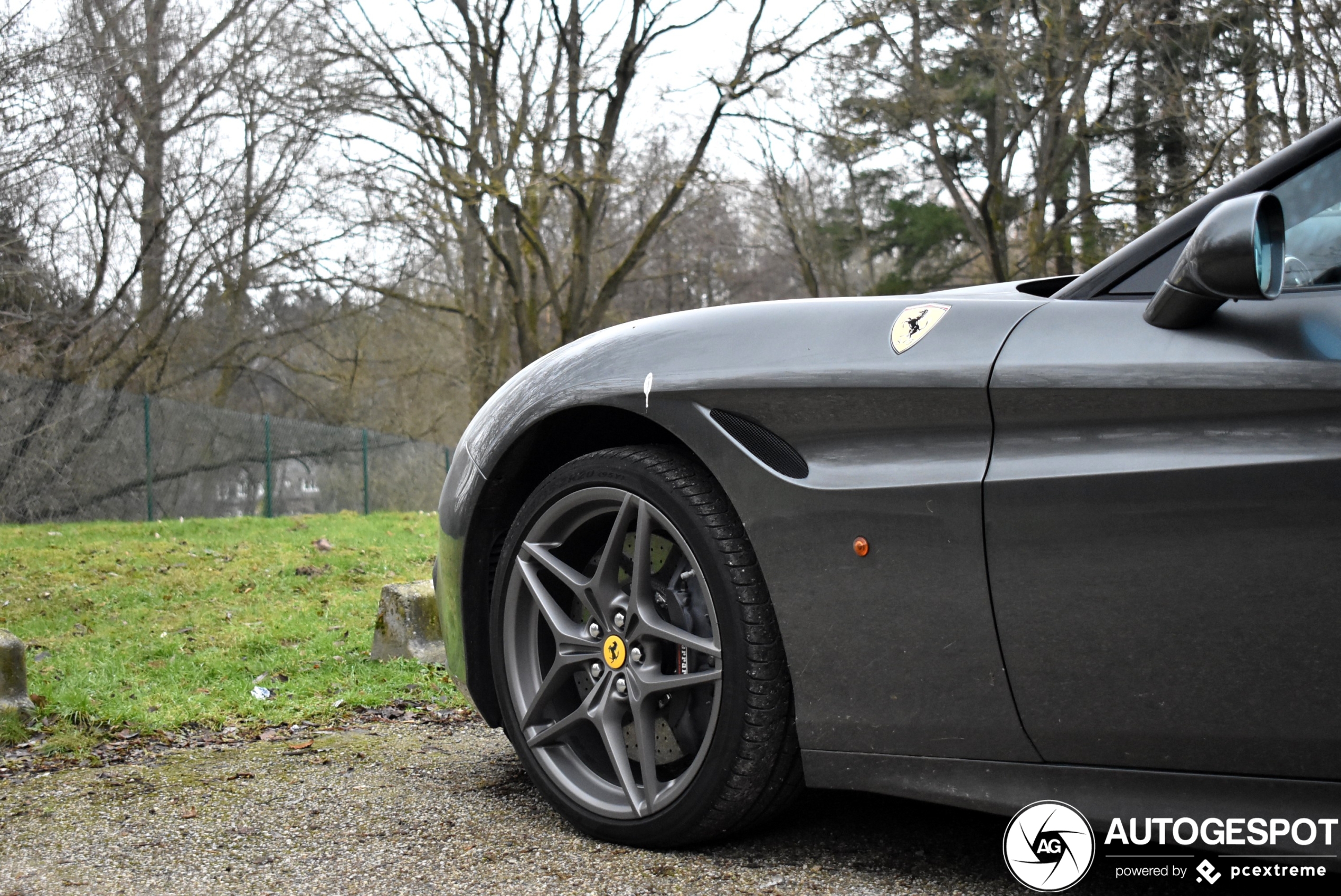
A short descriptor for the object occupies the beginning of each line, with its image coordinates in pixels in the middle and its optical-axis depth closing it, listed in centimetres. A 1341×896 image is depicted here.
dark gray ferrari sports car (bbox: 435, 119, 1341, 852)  170
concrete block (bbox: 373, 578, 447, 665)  498
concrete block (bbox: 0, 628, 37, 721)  373
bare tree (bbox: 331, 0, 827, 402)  1761
